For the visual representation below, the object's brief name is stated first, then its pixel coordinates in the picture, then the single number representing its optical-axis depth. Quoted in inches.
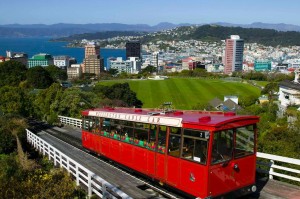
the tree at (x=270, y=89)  3805.6
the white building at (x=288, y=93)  2607.0
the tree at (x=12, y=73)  2597.2
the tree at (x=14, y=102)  1214.9
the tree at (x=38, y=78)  2754.4
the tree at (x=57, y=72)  4628.4
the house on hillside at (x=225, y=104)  2636.6
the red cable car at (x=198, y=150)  387.2
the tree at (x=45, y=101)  1568.7
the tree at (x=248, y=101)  3234.3
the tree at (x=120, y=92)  2946.6
